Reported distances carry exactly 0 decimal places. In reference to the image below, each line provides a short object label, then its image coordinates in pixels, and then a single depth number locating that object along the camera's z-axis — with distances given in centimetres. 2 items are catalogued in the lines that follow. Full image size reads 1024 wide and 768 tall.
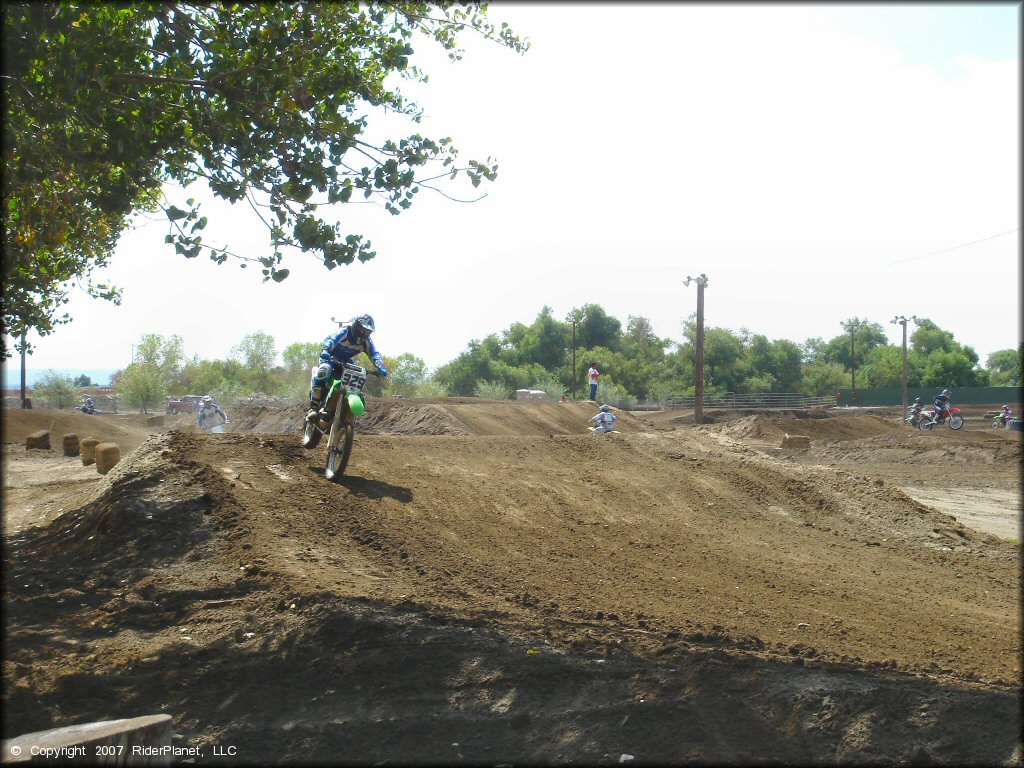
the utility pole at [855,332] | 6608
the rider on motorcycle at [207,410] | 2827
